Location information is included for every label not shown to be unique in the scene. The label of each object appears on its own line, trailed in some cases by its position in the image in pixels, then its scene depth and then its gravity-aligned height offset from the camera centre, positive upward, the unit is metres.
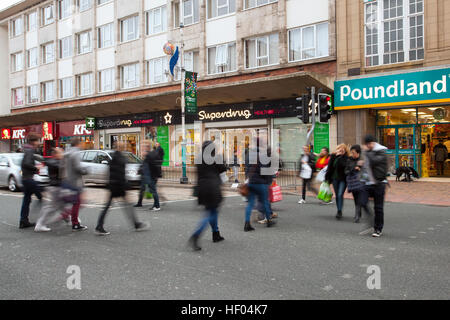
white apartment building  18.73 +6.75
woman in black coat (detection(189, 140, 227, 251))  5.68 -0.48
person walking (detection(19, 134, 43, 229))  7.32 -0.28
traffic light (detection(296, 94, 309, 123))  12.32 +1.56
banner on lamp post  17.91 +3.17
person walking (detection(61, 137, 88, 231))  7.01 -0.23
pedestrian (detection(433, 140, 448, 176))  17.00 -0.08
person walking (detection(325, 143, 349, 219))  8.29 -0.36
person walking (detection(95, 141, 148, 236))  6.86 -0.45
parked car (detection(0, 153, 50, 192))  14.35 -0.43
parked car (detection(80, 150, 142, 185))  15.57 -0.18
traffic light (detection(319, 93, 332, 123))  12.36 +1.59
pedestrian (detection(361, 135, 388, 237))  6.54 -0.36
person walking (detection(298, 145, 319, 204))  10.36 -0.29
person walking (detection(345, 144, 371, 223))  7.80 -0.41
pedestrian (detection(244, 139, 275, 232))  7.10 -0.47
